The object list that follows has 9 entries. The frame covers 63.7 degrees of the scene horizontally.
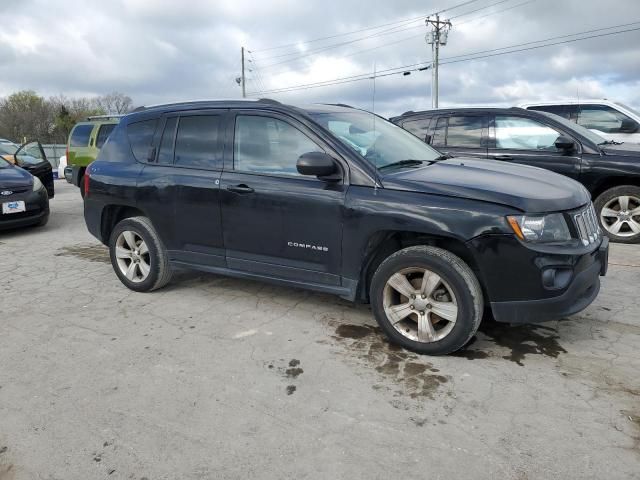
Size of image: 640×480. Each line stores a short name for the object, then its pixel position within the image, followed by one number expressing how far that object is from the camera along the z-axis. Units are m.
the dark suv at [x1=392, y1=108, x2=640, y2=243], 6.57
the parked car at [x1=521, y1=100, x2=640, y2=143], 8.71
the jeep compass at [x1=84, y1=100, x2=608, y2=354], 3.17
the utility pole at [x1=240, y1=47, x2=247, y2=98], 52.18
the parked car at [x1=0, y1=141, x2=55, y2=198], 9.97
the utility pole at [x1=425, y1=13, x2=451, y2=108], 36.94
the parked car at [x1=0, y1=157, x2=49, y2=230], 7.73
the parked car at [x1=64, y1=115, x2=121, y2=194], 11.98
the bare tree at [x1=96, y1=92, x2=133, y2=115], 76.25
